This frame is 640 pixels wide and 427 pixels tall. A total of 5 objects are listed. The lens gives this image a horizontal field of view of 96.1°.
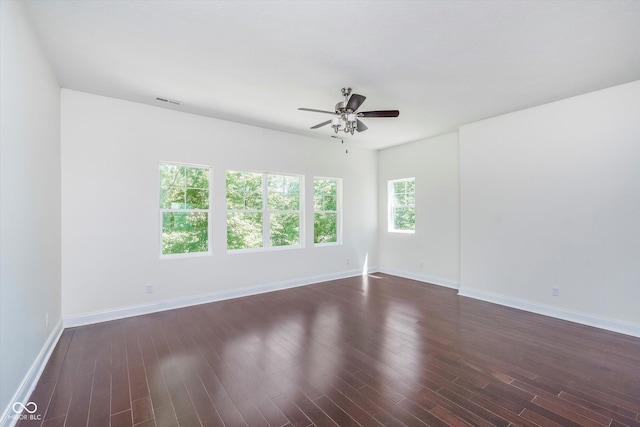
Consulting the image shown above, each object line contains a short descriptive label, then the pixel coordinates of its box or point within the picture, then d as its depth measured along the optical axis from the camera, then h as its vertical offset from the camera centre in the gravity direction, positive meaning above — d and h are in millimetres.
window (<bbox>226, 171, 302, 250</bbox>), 4895 +74
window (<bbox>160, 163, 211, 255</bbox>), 4258 +101
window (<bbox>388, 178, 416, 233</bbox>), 6254 +181
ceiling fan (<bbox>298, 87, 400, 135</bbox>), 3196 +1167
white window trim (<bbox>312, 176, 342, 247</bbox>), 6281 +78
